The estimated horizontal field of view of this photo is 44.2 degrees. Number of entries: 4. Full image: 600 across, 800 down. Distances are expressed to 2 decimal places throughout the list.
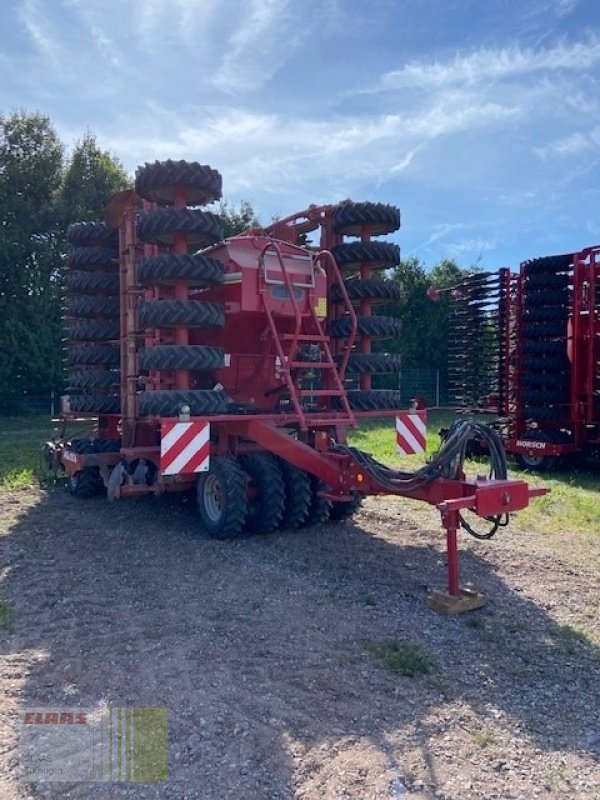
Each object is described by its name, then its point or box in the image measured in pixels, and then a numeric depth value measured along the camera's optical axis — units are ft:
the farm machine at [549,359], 36.17
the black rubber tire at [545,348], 37.42
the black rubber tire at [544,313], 37.29
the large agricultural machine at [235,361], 20.30
